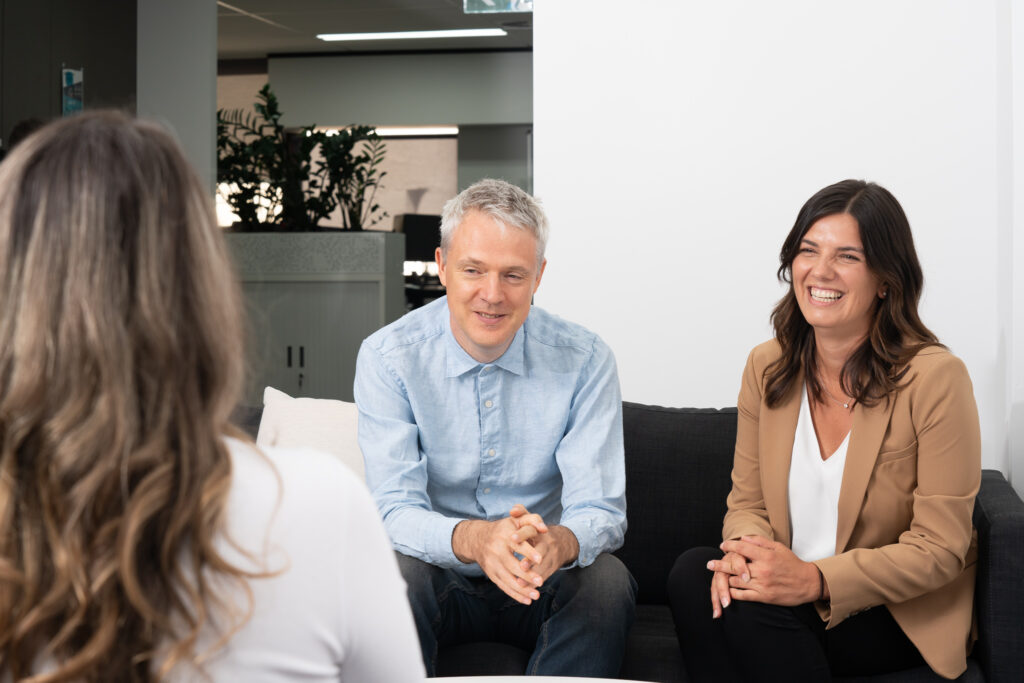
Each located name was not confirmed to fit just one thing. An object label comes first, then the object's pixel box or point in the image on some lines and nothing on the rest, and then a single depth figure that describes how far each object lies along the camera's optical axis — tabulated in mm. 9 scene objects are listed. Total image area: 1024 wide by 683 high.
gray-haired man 1896
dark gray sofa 2391
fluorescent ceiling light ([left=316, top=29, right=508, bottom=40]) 4207
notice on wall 5020
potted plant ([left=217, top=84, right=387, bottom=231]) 4633
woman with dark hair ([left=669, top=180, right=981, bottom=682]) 1884
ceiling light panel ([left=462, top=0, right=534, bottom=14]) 3662
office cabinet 4625
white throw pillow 2488
